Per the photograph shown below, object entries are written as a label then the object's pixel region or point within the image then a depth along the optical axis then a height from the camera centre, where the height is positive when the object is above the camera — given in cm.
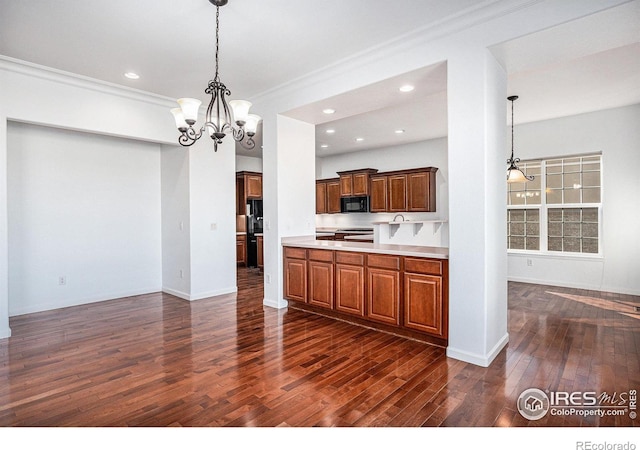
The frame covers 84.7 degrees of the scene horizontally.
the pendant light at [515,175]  502 +58
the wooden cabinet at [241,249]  836 -72
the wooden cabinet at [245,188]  835 +74
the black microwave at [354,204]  805 +31
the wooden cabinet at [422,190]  703 +53
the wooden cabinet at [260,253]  816 -80
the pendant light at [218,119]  274 +85
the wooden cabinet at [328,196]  870 +56
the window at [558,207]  586 +14
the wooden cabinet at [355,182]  798 +82
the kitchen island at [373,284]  326 -72
